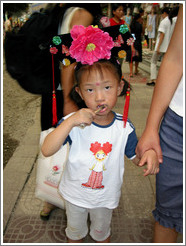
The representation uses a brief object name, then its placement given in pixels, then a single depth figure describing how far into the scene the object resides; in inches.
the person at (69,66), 58.6
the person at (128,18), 371.6
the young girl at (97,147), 51.2
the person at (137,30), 280.6
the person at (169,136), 43.0
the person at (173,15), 205.0
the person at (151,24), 338.8
